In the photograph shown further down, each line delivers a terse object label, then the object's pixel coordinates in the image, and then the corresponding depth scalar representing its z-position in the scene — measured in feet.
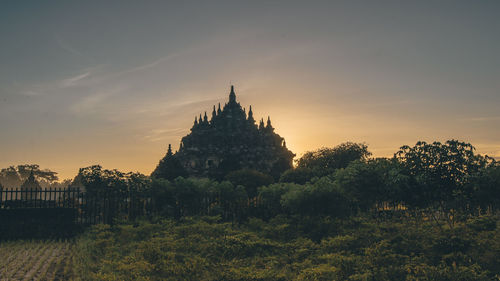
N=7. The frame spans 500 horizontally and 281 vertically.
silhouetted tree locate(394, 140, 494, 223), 54.29
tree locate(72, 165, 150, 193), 85.15
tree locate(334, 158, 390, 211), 61.52
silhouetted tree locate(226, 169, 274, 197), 139.03
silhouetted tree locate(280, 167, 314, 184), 140.77
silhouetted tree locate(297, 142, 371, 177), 169.78
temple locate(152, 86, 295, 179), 231.71
